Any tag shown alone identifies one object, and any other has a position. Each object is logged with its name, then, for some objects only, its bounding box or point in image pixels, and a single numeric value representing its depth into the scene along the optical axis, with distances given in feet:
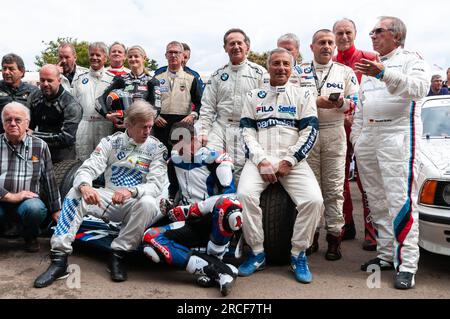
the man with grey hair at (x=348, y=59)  15.48
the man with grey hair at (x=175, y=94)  18.34
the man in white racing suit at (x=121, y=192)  11.77
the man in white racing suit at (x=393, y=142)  11.48
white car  11.66
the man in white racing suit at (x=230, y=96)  15.21
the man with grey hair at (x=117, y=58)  18.97
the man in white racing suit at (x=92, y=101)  18.35
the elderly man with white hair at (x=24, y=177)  13.35
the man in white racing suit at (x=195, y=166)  12.50
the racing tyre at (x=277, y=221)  12.80
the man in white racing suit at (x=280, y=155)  12.25
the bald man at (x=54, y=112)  15.96
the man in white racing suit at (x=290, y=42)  16.24
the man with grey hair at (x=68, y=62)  19.81
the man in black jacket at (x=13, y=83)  17.12
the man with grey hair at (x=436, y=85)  29.71
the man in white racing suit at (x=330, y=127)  14.16
